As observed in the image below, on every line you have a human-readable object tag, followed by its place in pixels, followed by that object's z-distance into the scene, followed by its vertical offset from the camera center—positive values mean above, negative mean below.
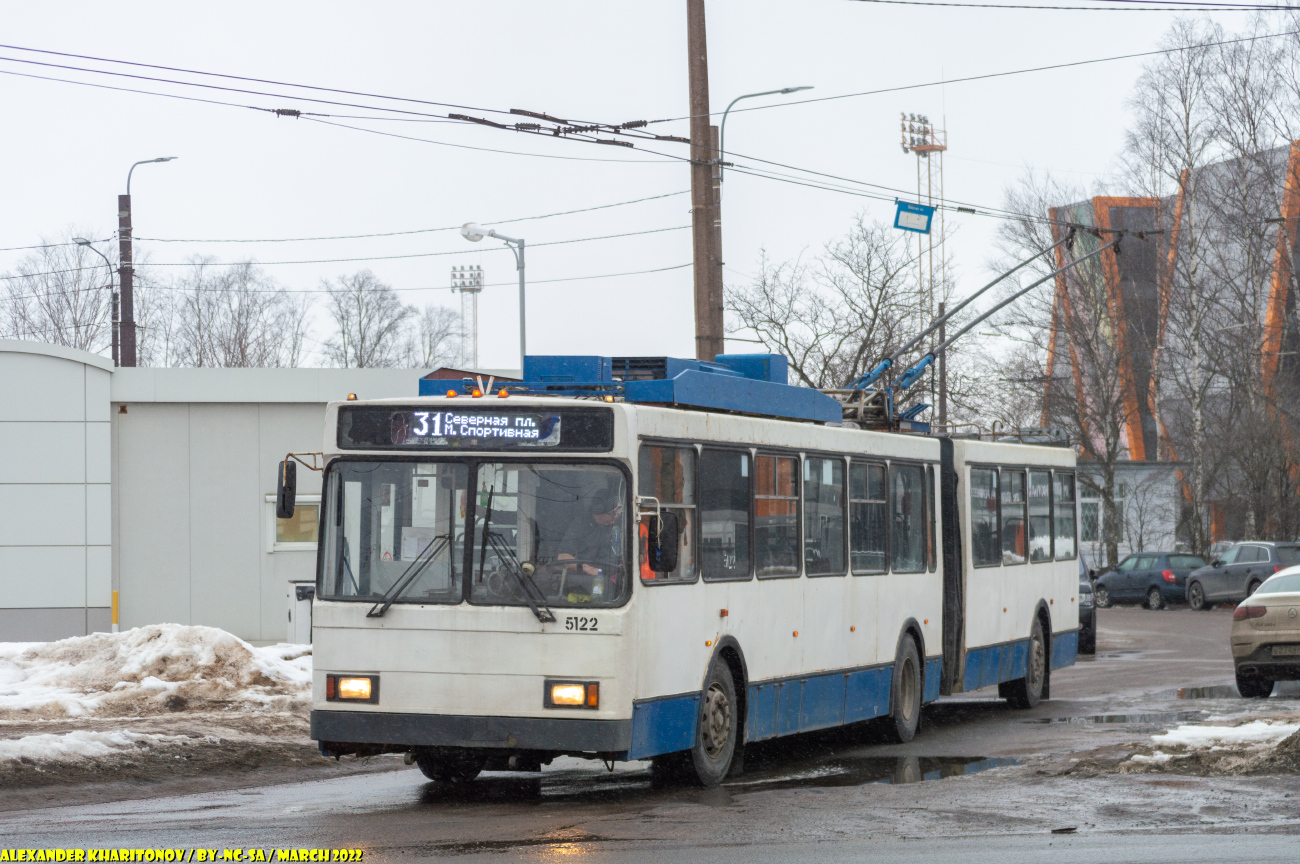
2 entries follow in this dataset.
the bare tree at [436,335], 92.91 +11.02
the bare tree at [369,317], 88.62 +11.60
